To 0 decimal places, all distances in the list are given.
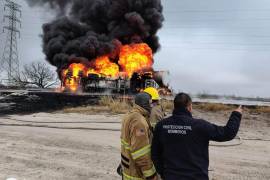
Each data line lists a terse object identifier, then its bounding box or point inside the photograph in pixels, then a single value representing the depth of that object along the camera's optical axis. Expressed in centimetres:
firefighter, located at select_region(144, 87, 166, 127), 485
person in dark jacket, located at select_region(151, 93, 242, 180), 366
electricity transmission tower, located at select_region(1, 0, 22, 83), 5357
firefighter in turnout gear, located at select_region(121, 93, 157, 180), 409
